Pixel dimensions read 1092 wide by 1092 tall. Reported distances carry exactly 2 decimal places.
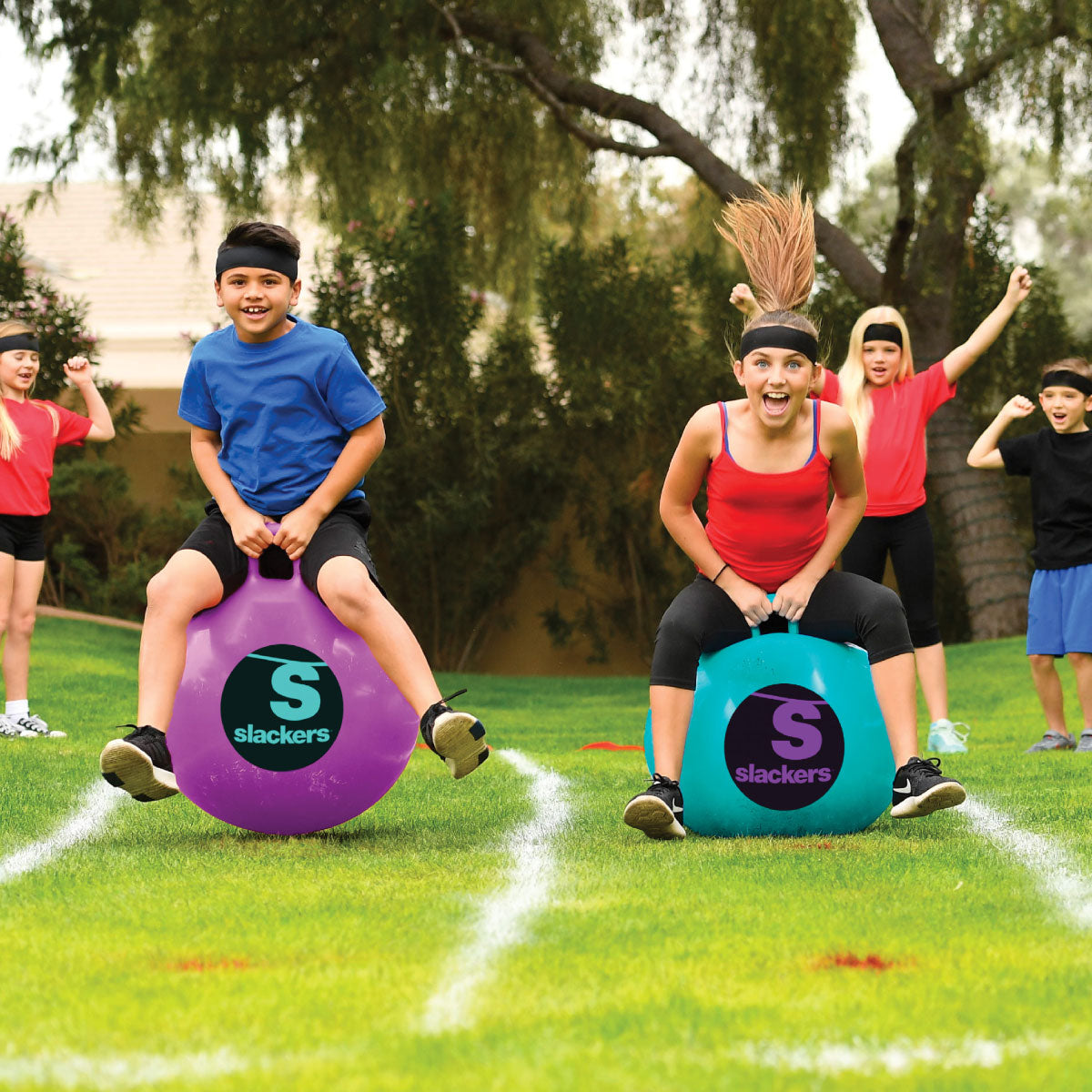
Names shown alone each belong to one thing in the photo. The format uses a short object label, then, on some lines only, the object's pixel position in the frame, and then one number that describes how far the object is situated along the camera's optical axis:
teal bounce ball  8.87
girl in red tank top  9.18
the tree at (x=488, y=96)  26.55
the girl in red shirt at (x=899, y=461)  14.00
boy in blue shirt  8.72
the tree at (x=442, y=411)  29.27
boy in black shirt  14.61
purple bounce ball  8.70
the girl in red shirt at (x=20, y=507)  15.24
